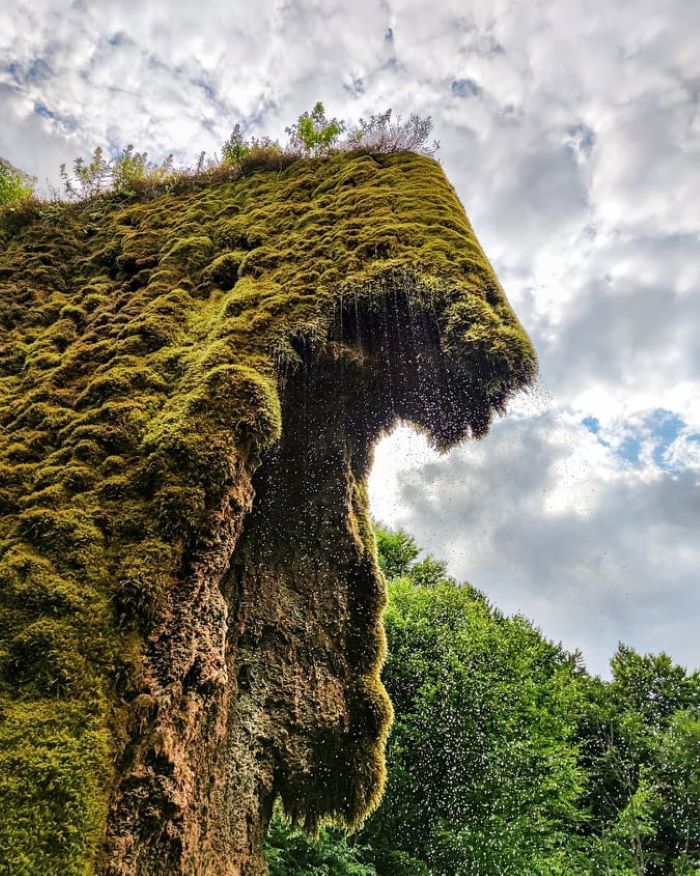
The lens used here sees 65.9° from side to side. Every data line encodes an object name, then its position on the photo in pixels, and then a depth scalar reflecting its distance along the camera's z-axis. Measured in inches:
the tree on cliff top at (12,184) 369.3
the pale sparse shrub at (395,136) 291.7
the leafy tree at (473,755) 433.4
